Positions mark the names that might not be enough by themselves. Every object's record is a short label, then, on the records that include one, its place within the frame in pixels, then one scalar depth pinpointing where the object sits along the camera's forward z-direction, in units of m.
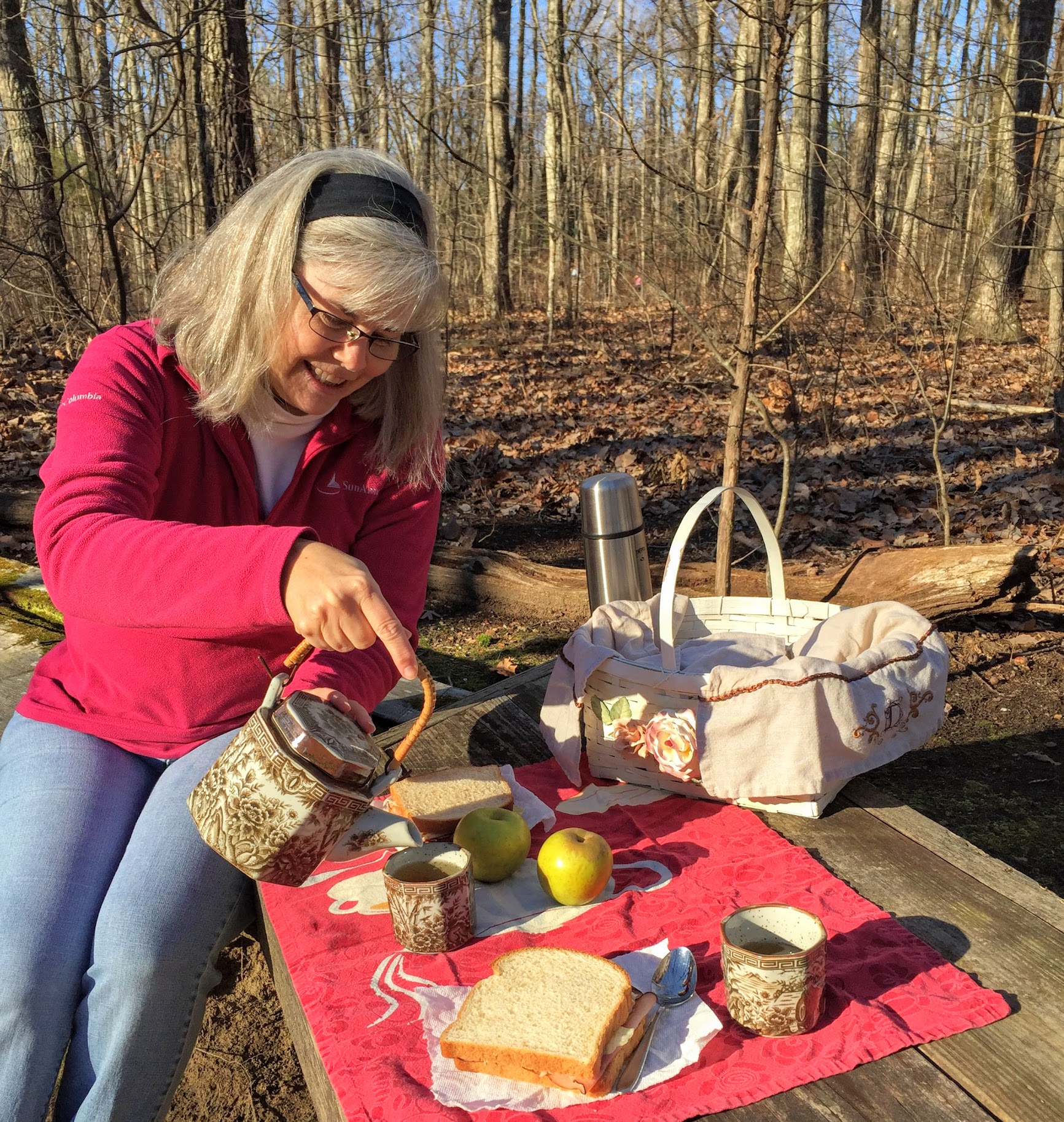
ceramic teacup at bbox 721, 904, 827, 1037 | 1.38
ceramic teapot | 1.54
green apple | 1.90
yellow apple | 1.78
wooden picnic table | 1.32
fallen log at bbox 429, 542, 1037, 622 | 3.90
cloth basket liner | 1.98
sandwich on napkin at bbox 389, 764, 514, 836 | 2.02
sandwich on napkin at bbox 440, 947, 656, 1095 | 1.36
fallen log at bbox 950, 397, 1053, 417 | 7.55
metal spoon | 1.47
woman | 1.67
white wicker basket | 2.07
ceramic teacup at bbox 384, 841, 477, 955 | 1.63
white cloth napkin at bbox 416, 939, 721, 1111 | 1.35
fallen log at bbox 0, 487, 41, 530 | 5.83
